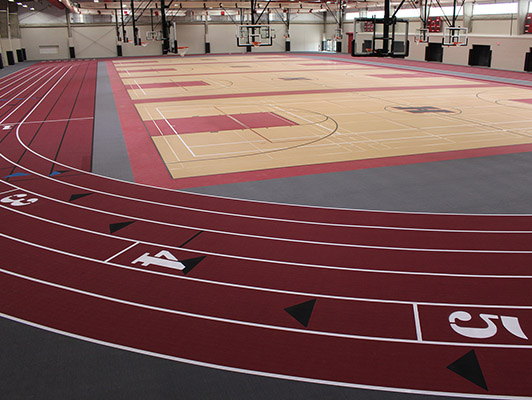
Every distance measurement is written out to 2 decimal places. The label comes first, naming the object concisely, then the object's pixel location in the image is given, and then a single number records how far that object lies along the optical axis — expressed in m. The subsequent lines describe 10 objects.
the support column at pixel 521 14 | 27.62
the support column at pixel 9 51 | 38.38
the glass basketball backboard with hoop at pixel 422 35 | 28.72
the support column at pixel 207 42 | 47.91
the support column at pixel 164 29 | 26.32
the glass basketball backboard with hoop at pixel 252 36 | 28.87
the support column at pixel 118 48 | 45.41
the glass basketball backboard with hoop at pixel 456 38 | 29.20
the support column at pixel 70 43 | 43.06
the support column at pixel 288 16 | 48.58
